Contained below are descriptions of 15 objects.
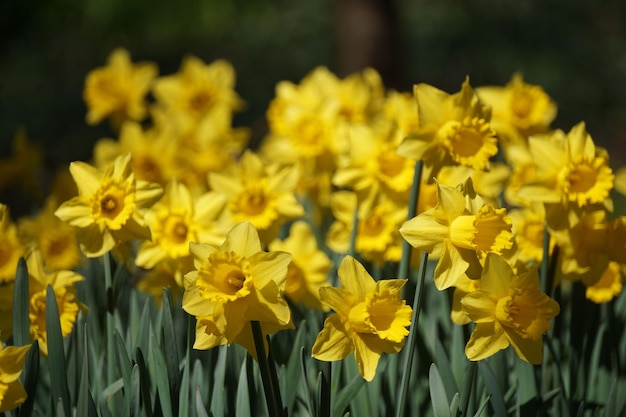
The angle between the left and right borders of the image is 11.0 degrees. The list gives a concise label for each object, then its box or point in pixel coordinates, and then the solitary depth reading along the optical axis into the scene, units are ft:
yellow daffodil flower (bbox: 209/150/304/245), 9.08
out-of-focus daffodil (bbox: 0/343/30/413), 8.35
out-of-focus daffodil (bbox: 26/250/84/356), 8.75
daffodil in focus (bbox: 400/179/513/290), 8.37
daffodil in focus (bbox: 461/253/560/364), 8.35
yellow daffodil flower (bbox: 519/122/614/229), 8.70
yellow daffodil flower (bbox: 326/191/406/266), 9.14
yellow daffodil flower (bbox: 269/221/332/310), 8.97
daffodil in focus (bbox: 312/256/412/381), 8.35
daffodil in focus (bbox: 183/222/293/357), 8.30
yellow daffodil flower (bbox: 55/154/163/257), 8.74
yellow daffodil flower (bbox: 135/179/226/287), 8.92
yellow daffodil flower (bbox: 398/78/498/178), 8.66
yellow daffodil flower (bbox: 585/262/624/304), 8.90
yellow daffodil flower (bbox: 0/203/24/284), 8.94
